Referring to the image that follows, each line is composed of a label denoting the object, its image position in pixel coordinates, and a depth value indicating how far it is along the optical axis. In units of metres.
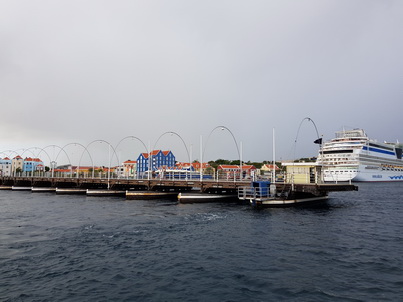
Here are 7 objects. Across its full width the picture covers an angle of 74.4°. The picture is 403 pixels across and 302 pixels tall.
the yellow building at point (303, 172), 43.44
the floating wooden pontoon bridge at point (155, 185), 40.03
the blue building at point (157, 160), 158.38
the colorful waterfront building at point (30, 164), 176.68
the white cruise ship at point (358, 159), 118.81
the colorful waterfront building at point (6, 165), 177.55
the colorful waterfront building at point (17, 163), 178.50
